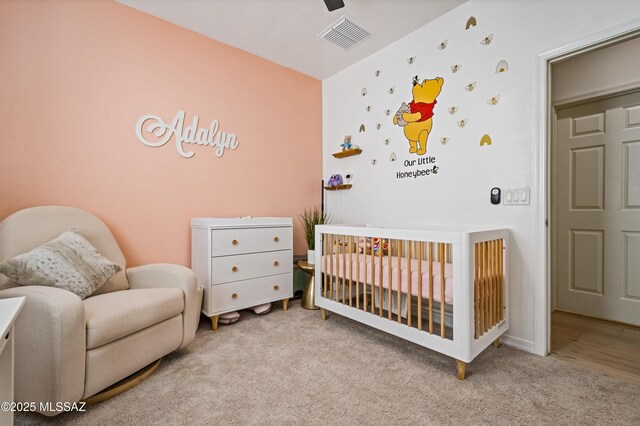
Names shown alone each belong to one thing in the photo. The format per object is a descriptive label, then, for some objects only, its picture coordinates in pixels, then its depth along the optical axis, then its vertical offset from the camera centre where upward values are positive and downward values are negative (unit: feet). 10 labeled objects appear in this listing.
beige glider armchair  4.12 -1.73
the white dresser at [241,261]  7.76 -1.45
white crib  5.43 -1.65
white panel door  8.10 -0.07
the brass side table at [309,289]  9.22 -2.58
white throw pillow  4.92 -0.97
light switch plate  6.57 +0.23
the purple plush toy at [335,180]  10.94 +1.06
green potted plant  9.47 -0.46
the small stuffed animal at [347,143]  10.66 +2.36
